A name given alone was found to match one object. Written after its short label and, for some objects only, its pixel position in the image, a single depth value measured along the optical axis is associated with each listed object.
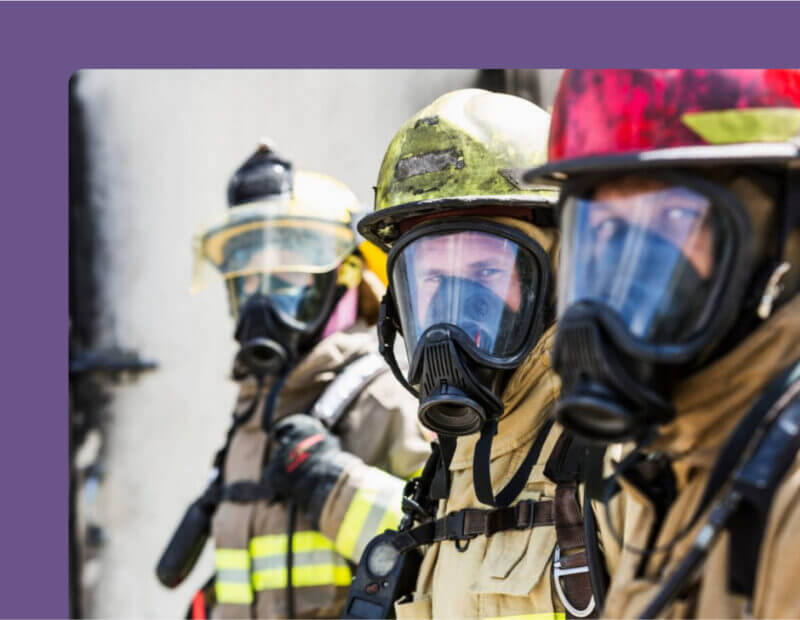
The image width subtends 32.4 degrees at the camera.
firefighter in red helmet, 2.33
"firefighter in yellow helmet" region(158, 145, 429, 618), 5.51
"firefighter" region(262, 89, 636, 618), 3.45
